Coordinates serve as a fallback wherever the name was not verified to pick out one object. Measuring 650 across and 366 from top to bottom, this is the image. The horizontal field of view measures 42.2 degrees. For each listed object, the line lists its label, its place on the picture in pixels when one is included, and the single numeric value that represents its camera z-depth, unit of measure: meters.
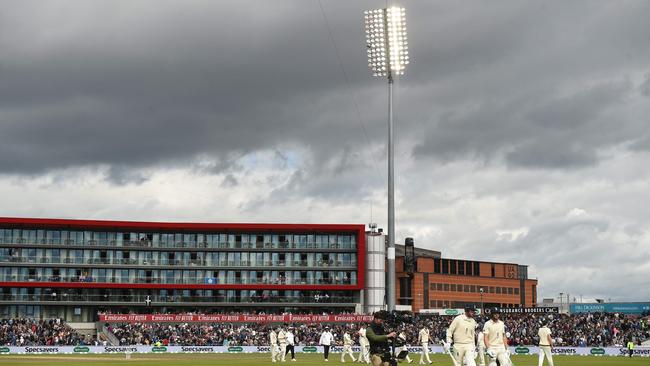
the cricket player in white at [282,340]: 44.41
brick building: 132.25
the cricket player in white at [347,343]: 47.66
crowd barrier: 72.31
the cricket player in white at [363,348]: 44.72
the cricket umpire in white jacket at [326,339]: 46.25
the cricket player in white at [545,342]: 32.97
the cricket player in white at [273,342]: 45.75
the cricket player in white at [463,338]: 24.23
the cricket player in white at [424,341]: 43.03
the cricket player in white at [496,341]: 25.70
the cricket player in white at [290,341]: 44.36
